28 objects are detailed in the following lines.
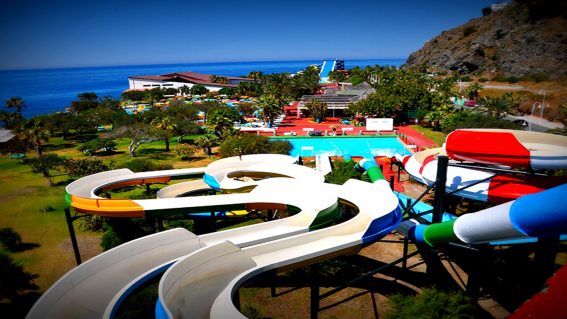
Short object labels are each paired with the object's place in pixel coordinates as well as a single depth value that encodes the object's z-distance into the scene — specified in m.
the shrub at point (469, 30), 167.05
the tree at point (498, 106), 55.00
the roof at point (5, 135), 53.33
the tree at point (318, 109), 67.25
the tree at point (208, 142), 45.69
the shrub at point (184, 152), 44.28
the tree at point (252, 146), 40.19
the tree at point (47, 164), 35.97
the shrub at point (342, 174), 26.50
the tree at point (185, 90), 121.23
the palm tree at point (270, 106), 62.19
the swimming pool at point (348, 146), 46.65
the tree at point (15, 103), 70.81
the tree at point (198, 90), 122.31
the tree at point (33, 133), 44.34
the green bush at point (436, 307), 11.13
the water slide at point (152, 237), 12.12
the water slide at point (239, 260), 10.95
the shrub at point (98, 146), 47.97
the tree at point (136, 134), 45.34
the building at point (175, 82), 135.25
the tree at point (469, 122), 45.54
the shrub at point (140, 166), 33.09
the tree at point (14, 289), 16.56
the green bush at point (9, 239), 22.67
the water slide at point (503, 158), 15.23
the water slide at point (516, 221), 6.65
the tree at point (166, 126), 48.99
